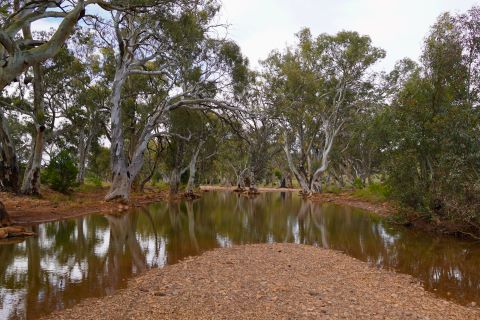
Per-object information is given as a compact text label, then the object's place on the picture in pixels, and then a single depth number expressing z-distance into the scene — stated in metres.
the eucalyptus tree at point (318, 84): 41.44
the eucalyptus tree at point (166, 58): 24.66
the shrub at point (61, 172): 29.05
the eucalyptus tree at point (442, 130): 15.84
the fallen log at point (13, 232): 13.62
